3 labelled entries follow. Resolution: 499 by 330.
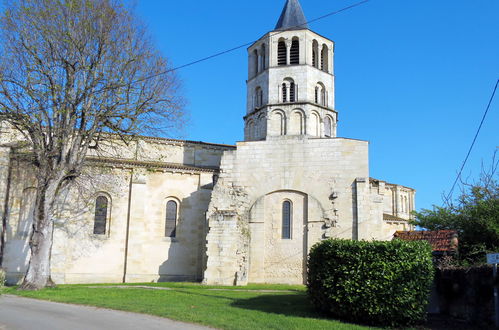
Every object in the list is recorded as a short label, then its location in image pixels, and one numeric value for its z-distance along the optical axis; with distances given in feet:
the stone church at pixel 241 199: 81.82
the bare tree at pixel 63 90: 64.44
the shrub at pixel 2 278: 42.08
